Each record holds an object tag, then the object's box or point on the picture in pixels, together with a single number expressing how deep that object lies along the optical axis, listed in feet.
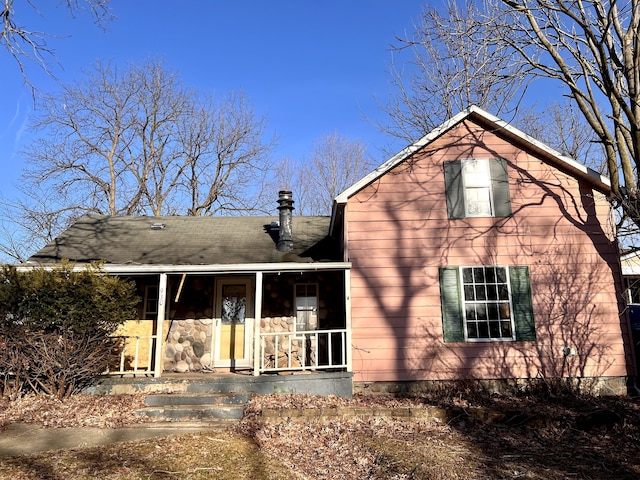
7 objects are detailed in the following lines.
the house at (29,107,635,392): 29.68
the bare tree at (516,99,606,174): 66.49
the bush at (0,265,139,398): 25.39
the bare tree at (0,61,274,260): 77.10
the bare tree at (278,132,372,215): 86.53
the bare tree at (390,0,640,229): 26.43
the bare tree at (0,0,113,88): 17.06
